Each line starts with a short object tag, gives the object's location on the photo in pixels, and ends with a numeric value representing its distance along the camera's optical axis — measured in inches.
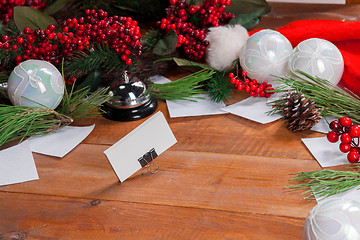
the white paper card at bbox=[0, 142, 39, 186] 42.9
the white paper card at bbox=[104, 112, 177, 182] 40.7
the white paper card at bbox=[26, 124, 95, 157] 44.8
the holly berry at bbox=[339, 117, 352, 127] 42.9
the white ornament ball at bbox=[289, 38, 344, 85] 46.0
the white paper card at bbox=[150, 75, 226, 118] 47.6
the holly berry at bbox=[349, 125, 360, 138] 42.3
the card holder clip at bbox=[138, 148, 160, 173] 41.6
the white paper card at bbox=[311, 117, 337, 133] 45.0
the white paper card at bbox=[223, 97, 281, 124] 46.5
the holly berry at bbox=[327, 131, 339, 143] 43.2
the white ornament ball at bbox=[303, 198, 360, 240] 35.0
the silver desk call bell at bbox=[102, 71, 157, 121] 46.9
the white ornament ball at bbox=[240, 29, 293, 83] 47.5
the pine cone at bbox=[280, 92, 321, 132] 44.2
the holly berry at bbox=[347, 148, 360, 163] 41.8
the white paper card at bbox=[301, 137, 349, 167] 42.4
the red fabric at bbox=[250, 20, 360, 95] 47.0
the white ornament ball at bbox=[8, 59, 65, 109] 45.2
